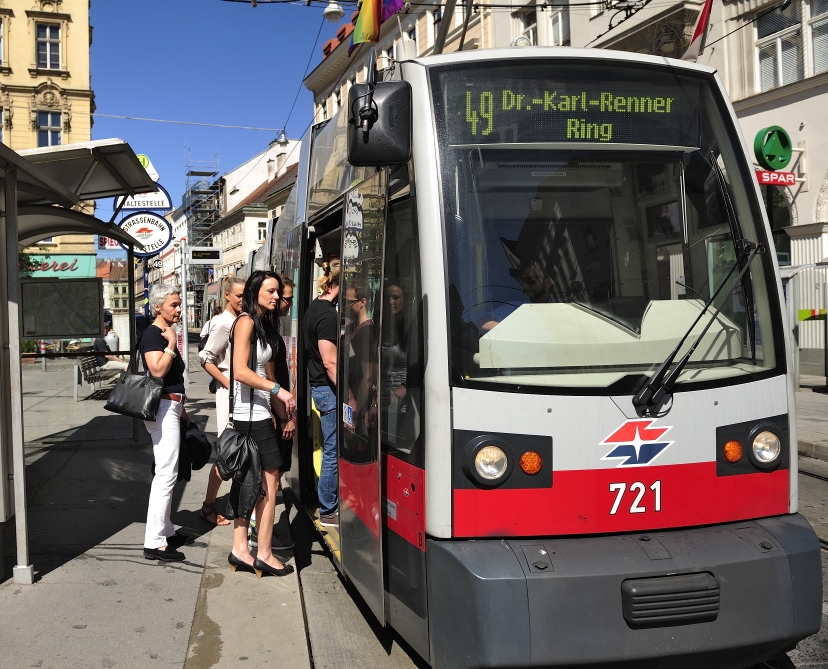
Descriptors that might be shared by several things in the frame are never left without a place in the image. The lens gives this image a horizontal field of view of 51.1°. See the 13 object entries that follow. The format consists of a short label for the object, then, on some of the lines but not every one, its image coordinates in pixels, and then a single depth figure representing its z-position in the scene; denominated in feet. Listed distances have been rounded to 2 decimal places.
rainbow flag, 21.66
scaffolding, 288.10
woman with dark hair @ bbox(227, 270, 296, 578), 16.31
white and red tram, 10.76
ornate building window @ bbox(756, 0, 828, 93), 57.82
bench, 49.55
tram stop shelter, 16.43
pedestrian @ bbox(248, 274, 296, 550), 17.12
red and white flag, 14.42
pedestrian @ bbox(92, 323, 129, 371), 55.36
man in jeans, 18.83
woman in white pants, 18.39
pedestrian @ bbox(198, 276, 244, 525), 20.85
